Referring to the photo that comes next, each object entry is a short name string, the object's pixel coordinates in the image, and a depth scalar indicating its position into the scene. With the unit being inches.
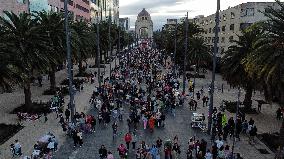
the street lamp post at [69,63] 617.0
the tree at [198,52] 1405.2
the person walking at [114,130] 597.4
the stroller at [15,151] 509.1
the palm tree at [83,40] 1117.2
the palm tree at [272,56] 521.1
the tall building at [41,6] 1175.8
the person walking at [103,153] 483.3
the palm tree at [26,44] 717.8
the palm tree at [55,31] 918.2
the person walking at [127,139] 549.7
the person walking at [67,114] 686.6
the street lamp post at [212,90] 619.5
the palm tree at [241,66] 783.3
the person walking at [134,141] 550.2
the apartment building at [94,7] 3249.9
